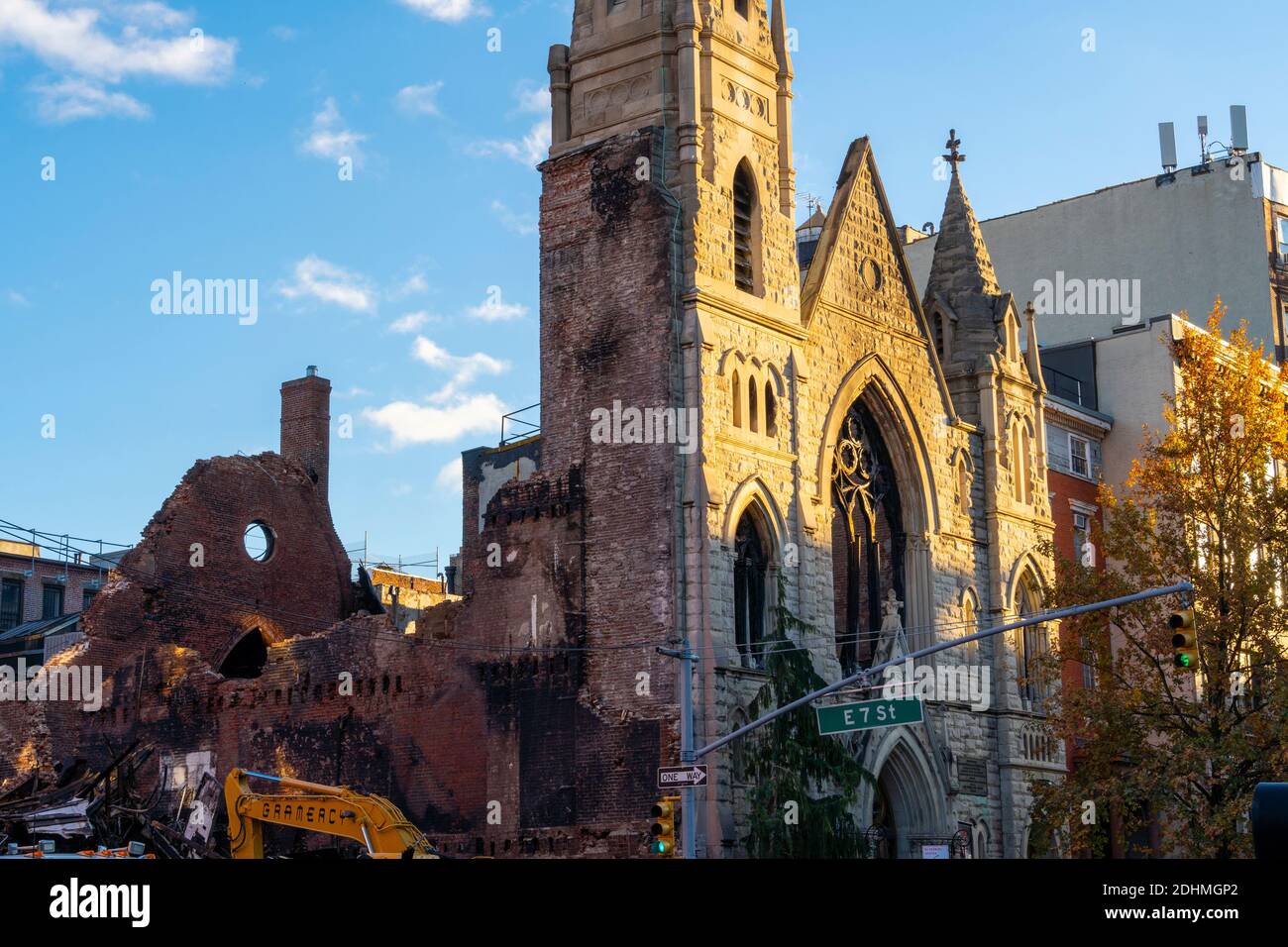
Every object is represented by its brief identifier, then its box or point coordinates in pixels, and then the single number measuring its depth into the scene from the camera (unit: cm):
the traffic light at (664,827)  2745
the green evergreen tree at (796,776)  3406
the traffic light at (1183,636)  2553
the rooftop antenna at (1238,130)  6594
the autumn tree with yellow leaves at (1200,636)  3425
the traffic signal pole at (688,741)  2862
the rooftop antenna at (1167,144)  6462
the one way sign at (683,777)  2727
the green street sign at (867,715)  2880
